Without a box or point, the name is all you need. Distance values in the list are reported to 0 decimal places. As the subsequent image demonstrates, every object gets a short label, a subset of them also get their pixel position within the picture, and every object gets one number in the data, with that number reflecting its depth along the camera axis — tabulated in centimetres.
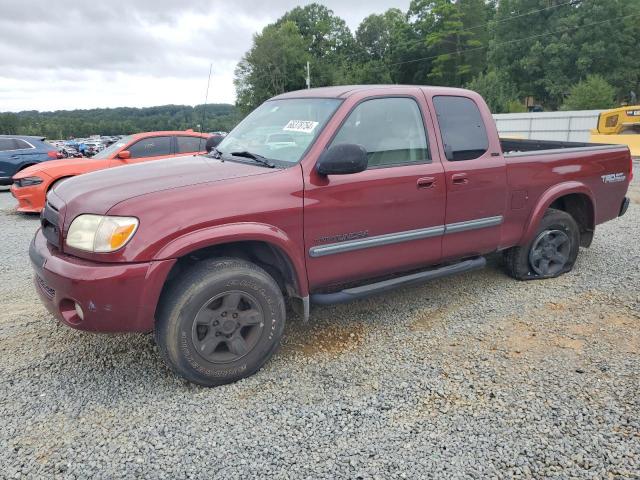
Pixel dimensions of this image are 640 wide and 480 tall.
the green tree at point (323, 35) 7280
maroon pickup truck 279
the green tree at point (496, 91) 3720
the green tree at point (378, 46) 6700
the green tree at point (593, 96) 2956
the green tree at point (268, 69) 6095
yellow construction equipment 1616
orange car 853
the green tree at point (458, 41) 5534
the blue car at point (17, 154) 1212
